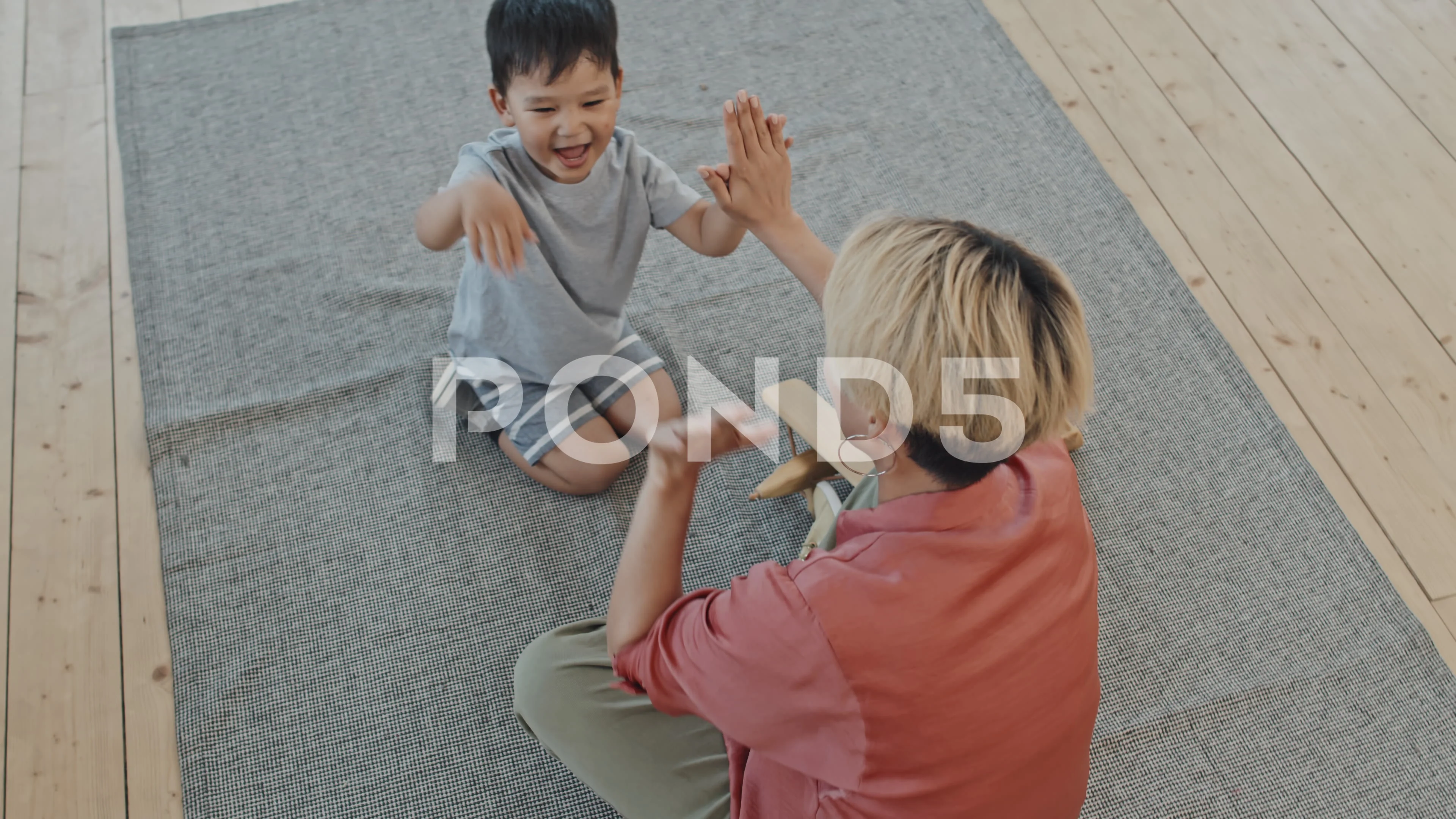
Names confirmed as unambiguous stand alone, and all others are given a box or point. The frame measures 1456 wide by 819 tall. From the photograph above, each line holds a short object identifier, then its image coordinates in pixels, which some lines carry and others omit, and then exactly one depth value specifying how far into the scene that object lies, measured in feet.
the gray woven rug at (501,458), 4.06
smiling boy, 3.62
